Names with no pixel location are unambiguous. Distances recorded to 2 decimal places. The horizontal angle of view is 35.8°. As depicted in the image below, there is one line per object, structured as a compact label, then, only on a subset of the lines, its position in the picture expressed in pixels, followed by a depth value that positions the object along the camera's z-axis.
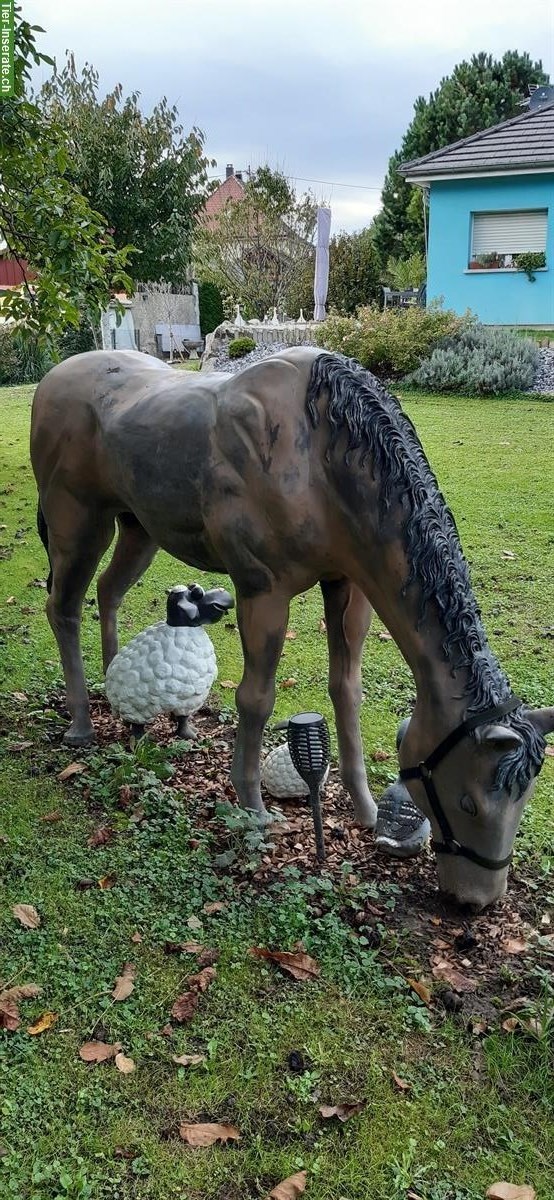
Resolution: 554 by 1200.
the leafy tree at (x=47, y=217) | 5.57
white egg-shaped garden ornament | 4.07
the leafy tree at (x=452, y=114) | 30.55
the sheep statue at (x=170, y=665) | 4.36
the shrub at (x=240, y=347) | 17.64
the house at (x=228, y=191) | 41.69
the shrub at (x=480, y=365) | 14.68
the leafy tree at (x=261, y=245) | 28.52
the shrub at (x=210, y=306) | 29.03
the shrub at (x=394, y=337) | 15.23
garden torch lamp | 3.30
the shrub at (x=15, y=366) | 20.66
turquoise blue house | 19.66
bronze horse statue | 2.84
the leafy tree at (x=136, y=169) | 16.64
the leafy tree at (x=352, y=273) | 31.34
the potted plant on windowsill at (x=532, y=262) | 19.53
